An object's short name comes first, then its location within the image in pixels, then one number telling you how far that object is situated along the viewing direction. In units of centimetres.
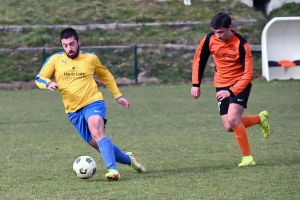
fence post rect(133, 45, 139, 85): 4243
